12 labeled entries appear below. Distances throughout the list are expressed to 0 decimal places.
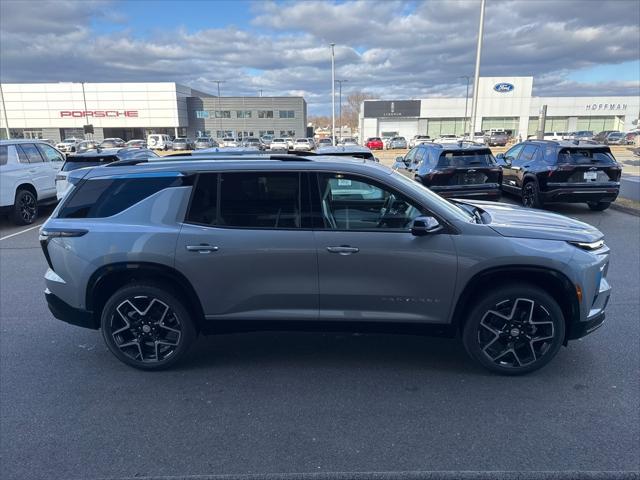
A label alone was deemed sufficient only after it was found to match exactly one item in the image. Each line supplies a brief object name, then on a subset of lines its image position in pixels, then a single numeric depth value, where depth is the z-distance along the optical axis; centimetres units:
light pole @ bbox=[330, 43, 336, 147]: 3731
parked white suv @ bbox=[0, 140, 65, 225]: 977
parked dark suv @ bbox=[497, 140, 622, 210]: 1010
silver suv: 339
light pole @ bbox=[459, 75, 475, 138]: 7422
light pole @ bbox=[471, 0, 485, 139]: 1936
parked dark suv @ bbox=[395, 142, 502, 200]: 1005
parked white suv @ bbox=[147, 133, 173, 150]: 5069
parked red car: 4891
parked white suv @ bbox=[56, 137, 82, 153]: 4468
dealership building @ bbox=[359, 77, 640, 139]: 7331
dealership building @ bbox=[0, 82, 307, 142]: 7169
